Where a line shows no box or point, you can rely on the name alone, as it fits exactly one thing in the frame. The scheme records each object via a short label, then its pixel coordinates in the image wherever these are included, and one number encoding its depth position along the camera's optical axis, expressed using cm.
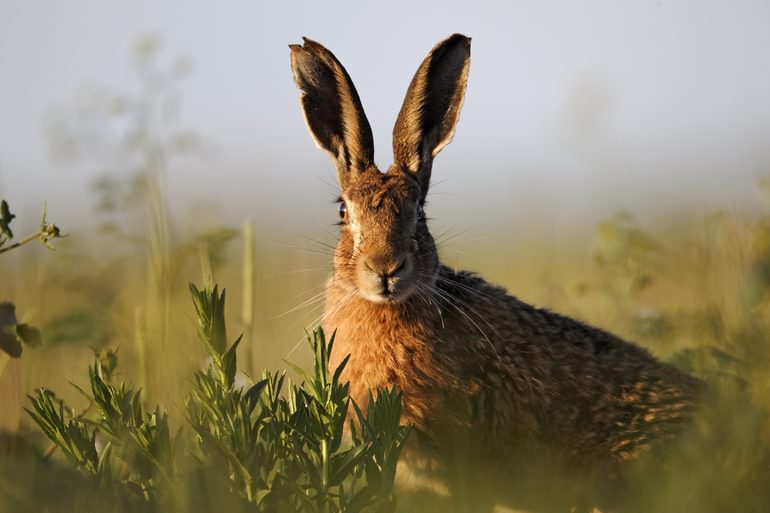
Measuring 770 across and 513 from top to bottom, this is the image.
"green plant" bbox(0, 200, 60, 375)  653
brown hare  1027
